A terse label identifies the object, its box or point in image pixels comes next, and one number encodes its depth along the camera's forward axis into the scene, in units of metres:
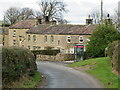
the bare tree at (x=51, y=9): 75.43
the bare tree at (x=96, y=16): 93.69
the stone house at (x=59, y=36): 52.66
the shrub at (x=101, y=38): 41.25
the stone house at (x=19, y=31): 63.81
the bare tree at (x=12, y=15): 88.50
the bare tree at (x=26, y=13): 91.80
